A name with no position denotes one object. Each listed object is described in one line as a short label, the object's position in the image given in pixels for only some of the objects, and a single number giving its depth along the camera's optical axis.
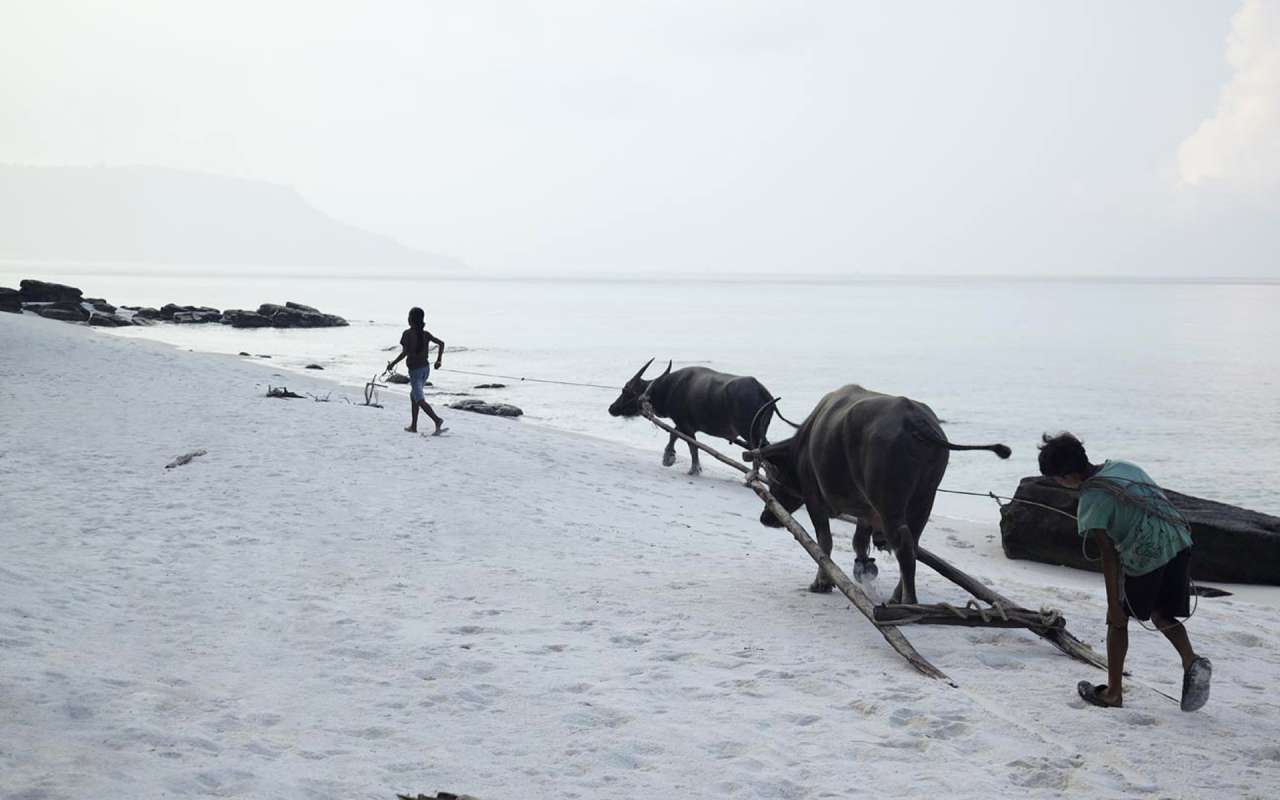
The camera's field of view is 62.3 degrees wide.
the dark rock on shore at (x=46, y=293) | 41.00
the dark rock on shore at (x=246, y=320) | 52.88
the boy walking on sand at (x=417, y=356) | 14.68
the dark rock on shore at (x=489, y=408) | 22.26
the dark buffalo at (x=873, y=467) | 7.45
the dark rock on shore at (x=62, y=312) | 38.28
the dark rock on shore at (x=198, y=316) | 52.31
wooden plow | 6.55
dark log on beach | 11.14
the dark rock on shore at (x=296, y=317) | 54.62
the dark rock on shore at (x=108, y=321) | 42.66
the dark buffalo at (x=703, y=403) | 16.00
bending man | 5.41
